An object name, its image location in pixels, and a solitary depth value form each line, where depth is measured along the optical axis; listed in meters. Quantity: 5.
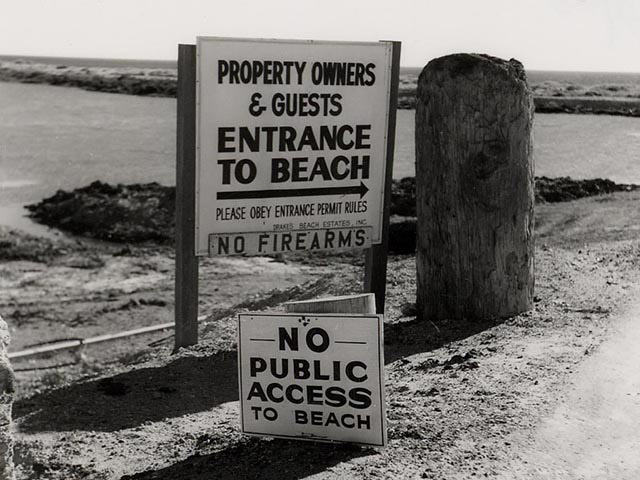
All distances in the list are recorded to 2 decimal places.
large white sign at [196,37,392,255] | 6.44
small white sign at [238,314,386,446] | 4.48
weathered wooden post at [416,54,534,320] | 6.61
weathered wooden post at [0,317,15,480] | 3.76
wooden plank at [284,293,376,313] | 4.54
